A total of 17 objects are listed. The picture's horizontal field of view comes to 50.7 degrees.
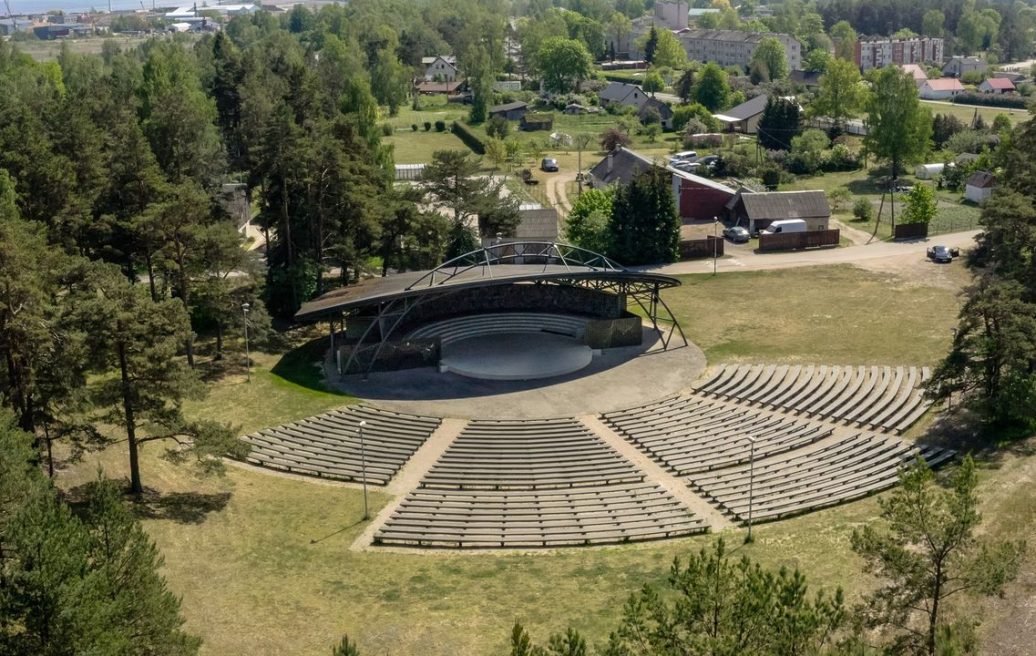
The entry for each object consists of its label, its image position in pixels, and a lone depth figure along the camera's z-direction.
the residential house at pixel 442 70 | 173.55
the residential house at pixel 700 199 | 87.81
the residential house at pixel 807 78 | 160.18
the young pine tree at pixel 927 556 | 27.08
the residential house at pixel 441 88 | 164.62
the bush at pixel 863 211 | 88.69
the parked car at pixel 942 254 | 74.75
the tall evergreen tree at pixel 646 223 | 74.75
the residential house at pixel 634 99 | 134.62
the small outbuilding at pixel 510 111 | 139.12
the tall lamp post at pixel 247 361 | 55.58
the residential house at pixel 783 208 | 83.44
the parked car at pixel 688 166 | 105.74
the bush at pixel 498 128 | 125.06
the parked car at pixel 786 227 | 81.19
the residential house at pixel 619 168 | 93.69
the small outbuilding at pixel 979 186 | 90.62
